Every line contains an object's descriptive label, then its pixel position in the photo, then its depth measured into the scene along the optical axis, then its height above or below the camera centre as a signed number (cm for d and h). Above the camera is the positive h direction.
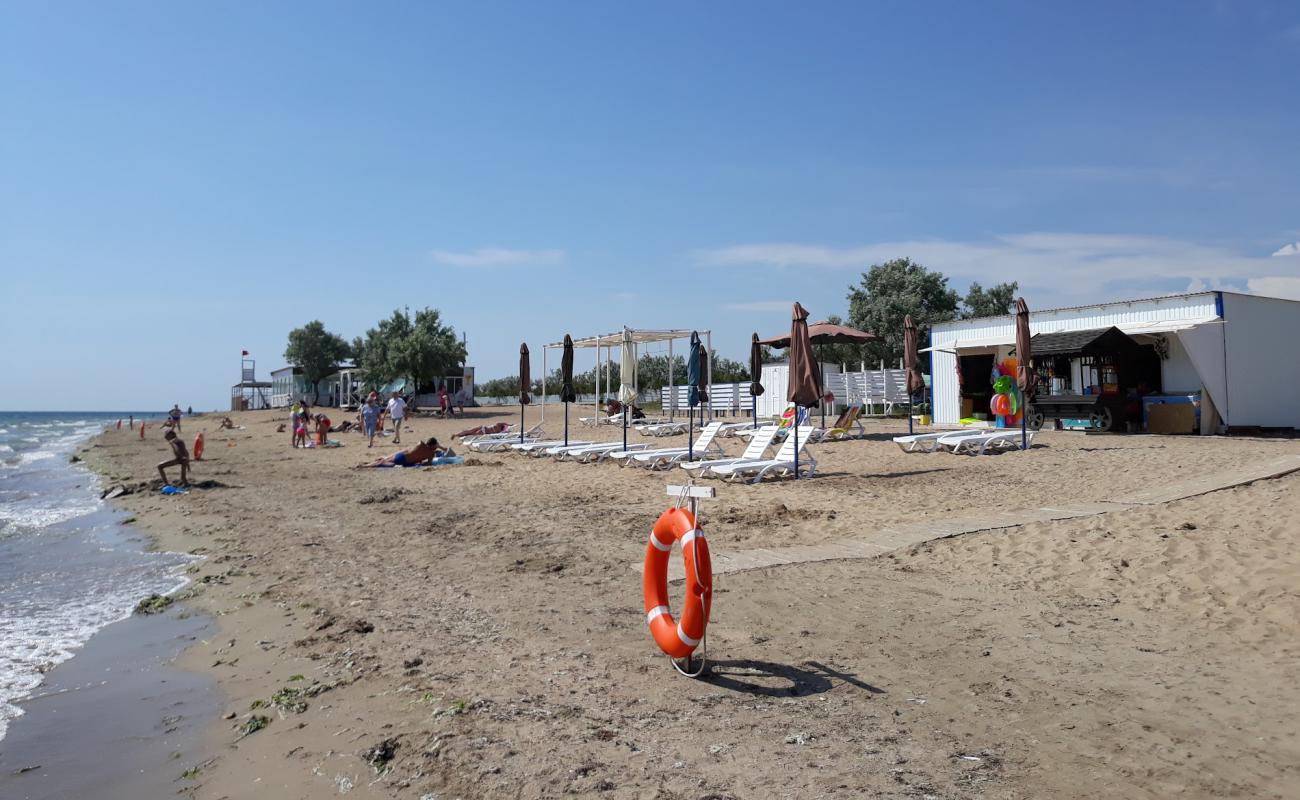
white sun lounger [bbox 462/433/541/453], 1912 -106
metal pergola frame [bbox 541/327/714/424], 2180 +168
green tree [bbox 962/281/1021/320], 4366 +496
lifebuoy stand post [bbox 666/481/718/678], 412 -53
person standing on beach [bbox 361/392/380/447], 2209 -38
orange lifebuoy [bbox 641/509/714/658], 394 -99
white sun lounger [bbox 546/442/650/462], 1609 -107
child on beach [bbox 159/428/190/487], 1487 -84
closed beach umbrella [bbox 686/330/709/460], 1455 +45
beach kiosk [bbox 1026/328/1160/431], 1780 +22
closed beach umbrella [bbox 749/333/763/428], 1781 +68
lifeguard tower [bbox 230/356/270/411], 6097 +98
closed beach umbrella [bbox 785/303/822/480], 1155 +26
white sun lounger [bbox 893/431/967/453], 1461 -94
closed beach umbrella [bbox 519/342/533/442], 2017 +67
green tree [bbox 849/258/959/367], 3622 +417
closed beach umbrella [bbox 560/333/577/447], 1748 +58
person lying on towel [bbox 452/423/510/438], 2353 -88
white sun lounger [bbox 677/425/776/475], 1229 -87
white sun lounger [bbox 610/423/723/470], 1411 -105
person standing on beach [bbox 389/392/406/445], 2223 -22
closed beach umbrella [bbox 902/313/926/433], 1702 +71
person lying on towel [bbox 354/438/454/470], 1655 -111
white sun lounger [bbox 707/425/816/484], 1174 -109
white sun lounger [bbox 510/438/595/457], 1742 -105
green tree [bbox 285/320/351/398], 5000 +340
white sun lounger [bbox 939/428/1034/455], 1441 -96
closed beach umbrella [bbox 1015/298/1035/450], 1435 +68
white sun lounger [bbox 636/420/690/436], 2114 -86
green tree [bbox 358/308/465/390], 3894 +258
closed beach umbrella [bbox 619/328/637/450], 1852 +71
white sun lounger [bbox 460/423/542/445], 2030 -92
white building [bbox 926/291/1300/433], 1698 +81
